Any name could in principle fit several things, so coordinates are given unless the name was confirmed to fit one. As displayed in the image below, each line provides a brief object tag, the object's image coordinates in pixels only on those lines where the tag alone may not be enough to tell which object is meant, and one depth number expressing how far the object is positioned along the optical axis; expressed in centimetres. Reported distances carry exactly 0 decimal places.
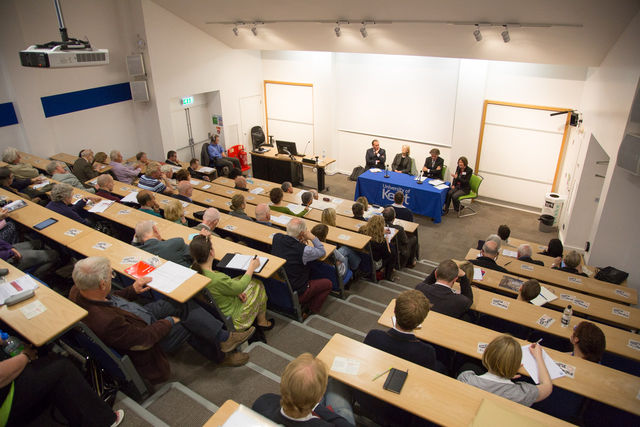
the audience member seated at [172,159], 873
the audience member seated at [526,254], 528
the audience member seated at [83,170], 736
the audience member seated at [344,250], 525
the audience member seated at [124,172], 764
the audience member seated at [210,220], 477
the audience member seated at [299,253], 437
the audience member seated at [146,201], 546
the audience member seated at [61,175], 655
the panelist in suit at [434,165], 883
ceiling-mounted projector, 466
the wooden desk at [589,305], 394
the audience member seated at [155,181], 672
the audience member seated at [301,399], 204
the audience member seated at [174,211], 518
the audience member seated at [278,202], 611
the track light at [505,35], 578
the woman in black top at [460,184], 847
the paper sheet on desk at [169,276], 347
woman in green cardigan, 367
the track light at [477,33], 596
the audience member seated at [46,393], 252
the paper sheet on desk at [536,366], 278
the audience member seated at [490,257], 477
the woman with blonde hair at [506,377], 255
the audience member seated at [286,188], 716
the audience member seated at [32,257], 423
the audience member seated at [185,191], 632
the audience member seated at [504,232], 596
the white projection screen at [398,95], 891
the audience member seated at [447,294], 364
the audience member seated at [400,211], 679
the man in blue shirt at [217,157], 990
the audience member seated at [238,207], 558
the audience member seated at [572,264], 497
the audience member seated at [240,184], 730
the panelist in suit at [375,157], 948
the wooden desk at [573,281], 450
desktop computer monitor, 975
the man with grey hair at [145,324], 304
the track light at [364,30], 686
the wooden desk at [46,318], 285
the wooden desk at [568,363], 267
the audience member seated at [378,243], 532
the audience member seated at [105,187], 612
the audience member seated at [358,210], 611
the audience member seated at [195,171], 866
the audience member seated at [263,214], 527
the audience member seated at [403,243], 592
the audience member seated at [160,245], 411
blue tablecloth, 817
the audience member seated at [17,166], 646
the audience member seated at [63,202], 519
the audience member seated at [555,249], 566
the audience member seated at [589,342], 293
